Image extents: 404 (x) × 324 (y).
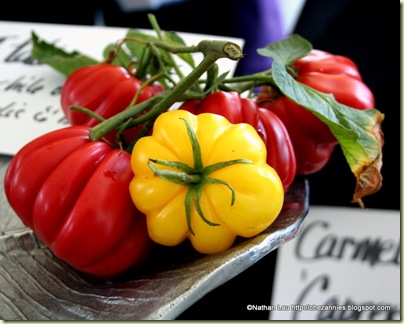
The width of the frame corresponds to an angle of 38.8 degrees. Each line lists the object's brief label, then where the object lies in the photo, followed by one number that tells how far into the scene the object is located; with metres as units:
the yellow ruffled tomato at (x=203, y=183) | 0.31
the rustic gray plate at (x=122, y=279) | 0.30
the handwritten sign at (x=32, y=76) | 0.52
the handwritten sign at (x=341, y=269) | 0.54
